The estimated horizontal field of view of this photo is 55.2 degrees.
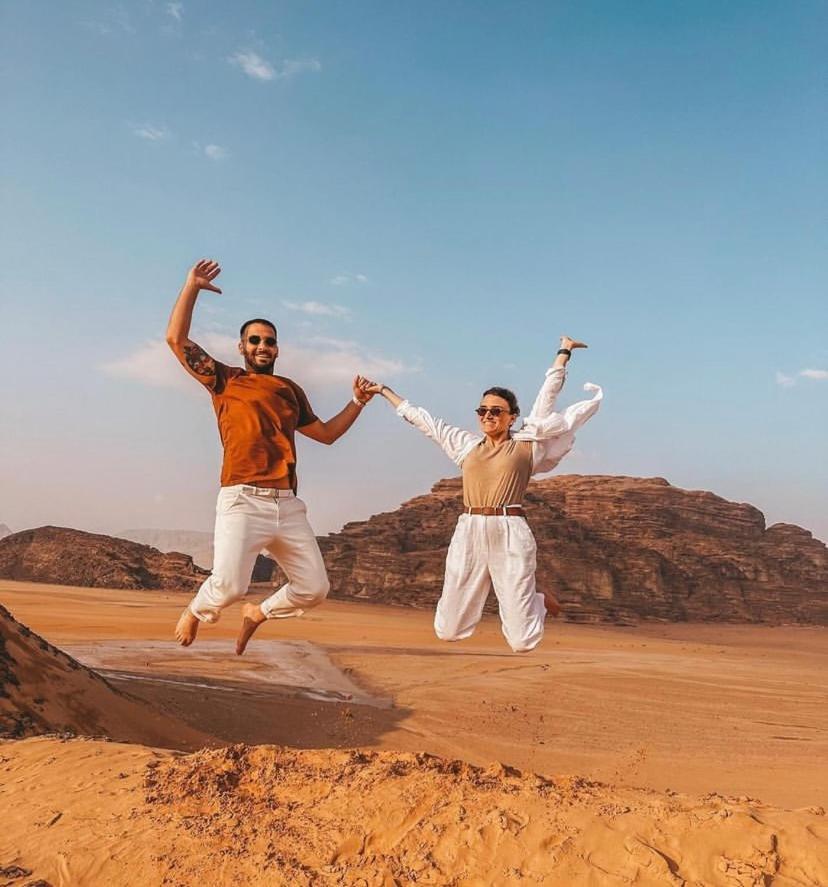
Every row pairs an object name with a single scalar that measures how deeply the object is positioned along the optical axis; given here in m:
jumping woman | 6.06
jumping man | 5.14
